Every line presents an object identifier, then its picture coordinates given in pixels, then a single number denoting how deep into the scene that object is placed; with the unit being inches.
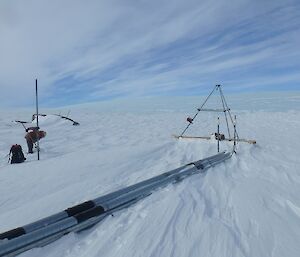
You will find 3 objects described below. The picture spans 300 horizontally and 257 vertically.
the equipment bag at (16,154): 332.9
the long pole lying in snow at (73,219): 119.0
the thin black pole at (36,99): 344.7
